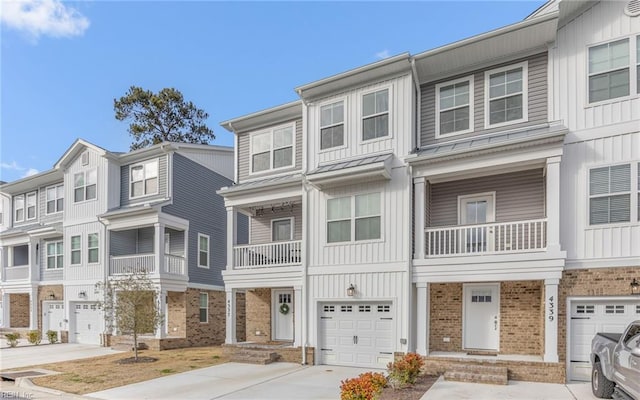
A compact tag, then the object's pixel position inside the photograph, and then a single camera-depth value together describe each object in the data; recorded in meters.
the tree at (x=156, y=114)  33.09
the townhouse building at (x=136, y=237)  19.00
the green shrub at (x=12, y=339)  19.58
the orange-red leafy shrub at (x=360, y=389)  7.35
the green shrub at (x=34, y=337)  20.05
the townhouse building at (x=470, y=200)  10.30
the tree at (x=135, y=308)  15.12
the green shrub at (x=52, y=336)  20.62
